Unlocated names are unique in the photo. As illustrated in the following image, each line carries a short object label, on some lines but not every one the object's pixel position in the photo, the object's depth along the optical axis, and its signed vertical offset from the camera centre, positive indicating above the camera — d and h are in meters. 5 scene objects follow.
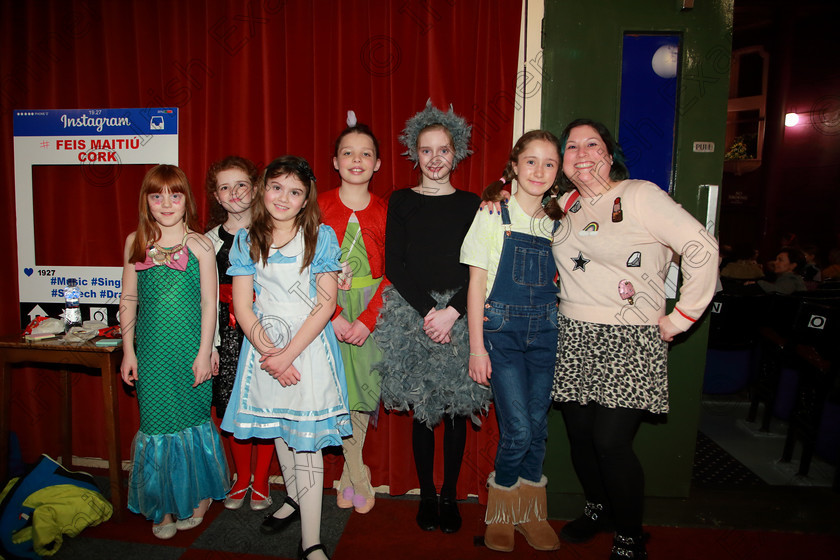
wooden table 2.36 -0.67
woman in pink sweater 1.90 -0.21
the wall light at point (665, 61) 2.42 +0.95
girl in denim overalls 2.03 -0.25
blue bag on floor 2.17 -1.33
